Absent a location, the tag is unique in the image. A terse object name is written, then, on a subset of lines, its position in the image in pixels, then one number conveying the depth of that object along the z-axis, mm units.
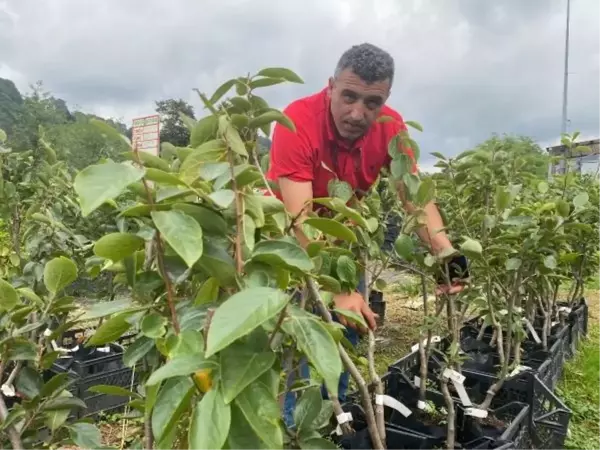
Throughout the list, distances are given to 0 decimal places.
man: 1888
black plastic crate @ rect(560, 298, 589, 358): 3902
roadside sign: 3403
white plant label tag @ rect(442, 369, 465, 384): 1949
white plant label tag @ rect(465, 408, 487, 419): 1923
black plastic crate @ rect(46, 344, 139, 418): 2791
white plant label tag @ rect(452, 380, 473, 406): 1972
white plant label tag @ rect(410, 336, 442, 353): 2161
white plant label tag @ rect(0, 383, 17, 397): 1291
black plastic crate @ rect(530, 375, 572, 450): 2082
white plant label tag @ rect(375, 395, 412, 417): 1625
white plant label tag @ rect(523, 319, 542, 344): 2886
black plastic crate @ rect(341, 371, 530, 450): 1781
